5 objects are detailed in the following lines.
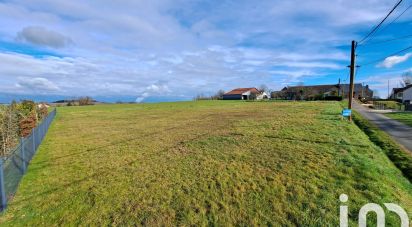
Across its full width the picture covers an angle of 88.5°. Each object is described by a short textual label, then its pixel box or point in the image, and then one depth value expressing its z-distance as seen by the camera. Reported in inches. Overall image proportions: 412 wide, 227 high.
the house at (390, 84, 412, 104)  2103.6
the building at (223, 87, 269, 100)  3573.3
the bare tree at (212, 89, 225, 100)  3855.3
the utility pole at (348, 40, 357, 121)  608.5
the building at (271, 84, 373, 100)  2775.6
